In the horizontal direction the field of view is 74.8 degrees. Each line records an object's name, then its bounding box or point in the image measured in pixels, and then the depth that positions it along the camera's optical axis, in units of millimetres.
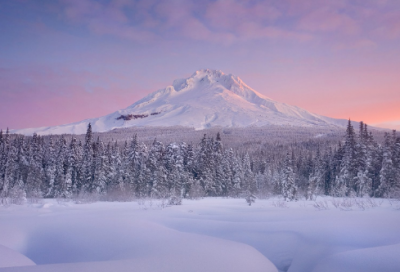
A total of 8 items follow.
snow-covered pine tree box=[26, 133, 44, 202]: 35728
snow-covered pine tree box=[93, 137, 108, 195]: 36022
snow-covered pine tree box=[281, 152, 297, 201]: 32162
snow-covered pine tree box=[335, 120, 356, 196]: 35500
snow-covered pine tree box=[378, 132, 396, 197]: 31922
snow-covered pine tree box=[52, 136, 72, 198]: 35375
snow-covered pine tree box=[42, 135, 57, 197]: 36844
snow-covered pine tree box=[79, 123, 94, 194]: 36938
